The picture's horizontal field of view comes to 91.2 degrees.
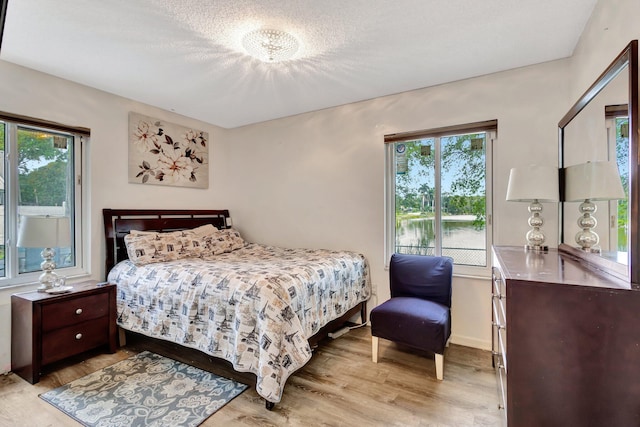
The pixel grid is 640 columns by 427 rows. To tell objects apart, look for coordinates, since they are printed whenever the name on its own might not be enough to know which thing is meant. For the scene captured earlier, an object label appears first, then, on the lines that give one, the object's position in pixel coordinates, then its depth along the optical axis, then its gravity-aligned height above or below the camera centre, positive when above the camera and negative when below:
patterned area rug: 1.87 -1.21
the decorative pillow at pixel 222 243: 3.45 -0.34
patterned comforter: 1.98 -0.67
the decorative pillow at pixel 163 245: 2.91 -0.31
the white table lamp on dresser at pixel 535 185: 2.05 +0.18
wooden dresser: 1.08 -0.51
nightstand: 2.26 -0.86
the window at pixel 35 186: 2.53 +0.25
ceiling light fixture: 2.06 +1.16
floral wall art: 3.33 +0.71
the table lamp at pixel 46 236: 2.28 -0.16
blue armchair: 2.28 -0.75
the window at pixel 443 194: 2.89 +0.19
